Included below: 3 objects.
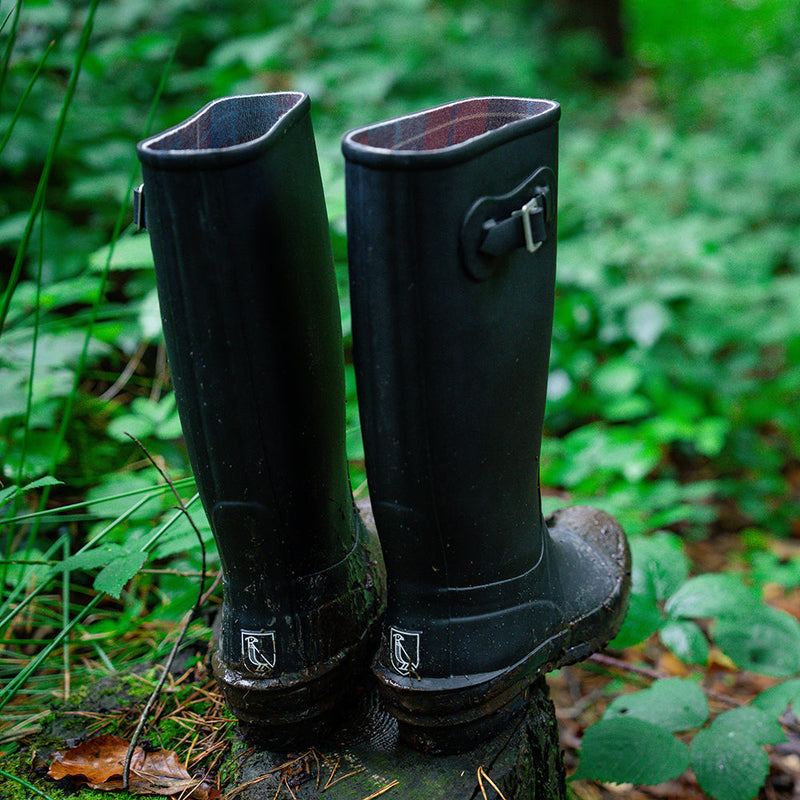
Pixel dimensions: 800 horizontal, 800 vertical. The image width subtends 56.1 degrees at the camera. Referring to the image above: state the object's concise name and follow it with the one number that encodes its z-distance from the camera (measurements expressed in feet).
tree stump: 2.95
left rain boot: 2.52
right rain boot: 2.48
